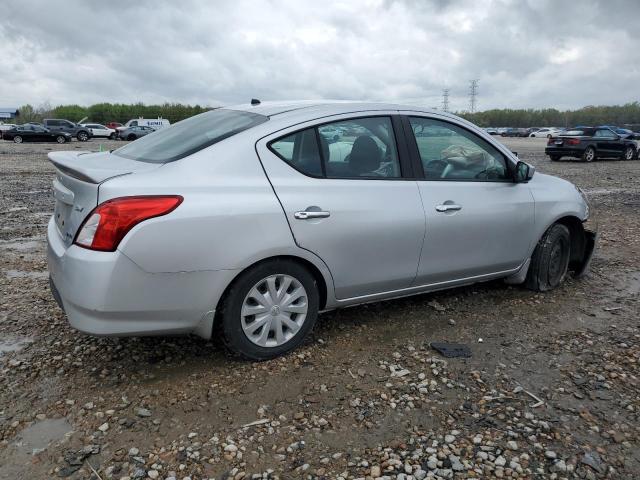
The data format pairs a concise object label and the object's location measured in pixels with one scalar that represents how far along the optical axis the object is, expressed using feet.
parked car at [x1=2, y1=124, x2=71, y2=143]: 115.55
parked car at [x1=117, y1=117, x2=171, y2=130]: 157.07
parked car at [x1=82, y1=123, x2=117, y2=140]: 144.36
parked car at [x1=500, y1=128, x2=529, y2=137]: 245.96
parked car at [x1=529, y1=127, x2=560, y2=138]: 229.02
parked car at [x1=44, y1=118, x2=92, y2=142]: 118.62
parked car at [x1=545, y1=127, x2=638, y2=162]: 67.92
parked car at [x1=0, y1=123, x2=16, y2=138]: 133.35
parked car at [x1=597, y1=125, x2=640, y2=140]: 76.12
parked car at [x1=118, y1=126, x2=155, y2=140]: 140.36
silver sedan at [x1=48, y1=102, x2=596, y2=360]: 9.42
